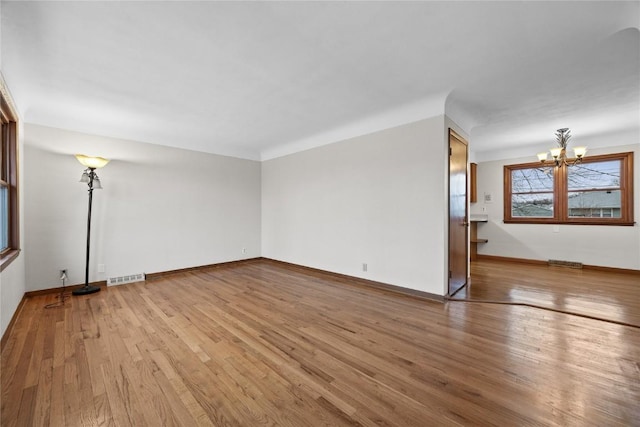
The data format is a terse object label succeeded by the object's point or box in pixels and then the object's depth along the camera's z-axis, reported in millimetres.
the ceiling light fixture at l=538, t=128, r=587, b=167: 4141
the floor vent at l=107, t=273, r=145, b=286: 4084
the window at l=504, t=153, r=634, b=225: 4891
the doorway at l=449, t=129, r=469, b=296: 3541
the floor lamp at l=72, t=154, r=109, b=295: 3557
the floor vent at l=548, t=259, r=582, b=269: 5199
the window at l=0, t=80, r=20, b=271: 2824
